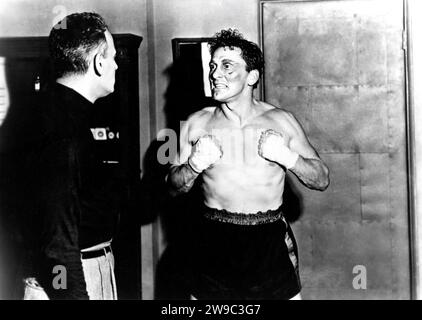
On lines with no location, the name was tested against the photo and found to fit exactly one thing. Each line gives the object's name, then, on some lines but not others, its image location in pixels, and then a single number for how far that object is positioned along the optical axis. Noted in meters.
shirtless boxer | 2.63
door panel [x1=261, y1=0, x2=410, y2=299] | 3.68
